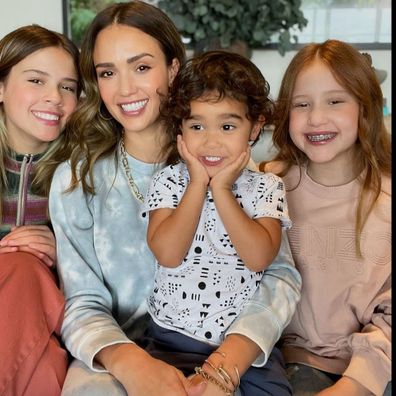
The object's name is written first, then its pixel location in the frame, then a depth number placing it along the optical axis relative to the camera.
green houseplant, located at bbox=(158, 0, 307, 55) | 2.75
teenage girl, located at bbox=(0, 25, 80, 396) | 1.45
